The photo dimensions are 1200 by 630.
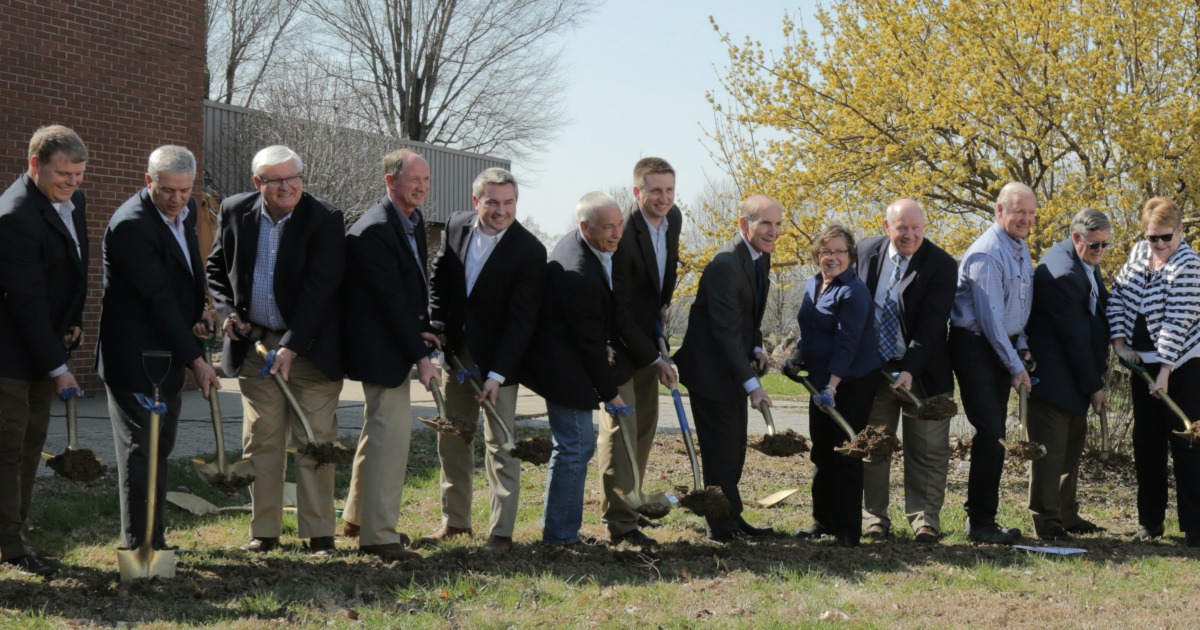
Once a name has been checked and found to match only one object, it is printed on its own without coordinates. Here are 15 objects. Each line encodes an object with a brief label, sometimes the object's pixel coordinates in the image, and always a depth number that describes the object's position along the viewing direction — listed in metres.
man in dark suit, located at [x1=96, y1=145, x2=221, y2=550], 5.45
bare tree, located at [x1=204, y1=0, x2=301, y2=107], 38.38
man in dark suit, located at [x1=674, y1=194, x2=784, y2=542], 6.60
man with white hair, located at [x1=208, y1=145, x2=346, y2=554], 5.96
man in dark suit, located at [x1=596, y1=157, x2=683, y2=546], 6.69
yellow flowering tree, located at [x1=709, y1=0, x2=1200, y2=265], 9.46
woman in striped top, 7.19
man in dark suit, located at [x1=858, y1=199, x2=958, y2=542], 6.85
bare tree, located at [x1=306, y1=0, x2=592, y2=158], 38.78
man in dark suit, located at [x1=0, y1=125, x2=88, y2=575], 5.39
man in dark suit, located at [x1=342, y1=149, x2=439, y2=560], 5.99
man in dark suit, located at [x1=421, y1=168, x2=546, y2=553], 6.22
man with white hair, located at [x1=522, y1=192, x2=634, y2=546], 6.25
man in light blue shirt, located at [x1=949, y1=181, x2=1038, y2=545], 6.99
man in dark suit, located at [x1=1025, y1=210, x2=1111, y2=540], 7.16
